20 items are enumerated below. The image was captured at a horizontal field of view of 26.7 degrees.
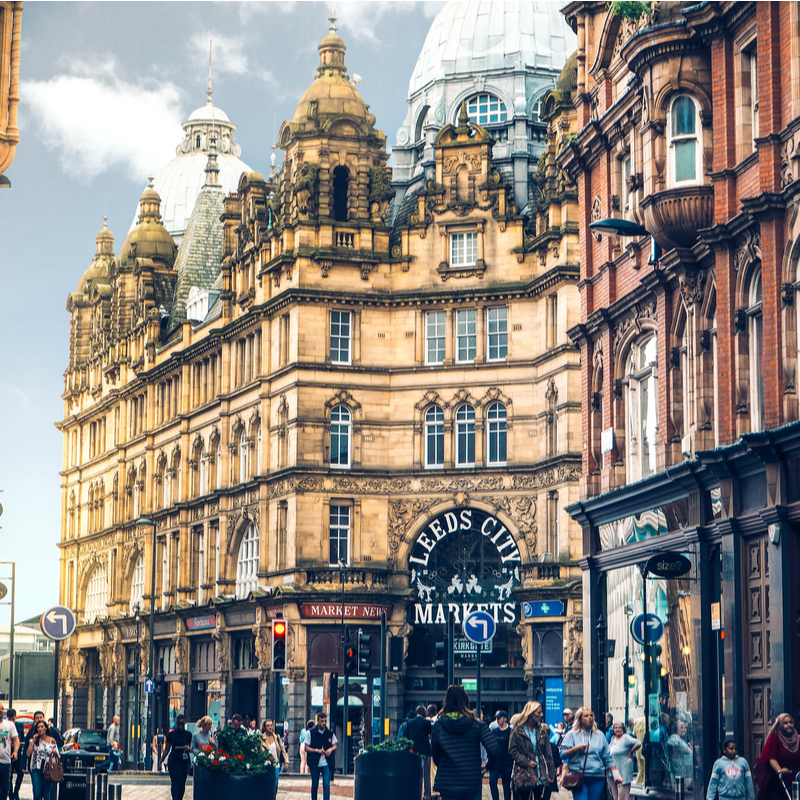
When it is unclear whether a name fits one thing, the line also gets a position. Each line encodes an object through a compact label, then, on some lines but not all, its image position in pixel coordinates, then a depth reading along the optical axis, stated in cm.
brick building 2681
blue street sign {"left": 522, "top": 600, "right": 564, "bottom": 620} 5869
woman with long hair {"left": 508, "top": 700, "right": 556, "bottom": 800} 2202
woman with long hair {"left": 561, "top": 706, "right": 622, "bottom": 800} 2352
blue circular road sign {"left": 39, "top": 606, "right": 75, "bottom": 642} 3222
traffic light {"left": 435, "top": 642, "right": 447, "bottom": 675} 3788
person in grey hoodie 2116
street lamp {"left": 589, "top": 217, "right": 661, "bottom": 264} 2973
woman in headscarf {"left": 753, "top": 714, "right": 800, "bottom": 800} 2030
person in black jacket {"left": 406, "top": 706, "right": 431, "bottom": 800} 2858
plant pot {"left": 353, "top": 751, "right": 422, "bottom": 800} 2364
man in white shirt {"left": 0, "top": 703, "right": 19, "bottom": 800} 2895
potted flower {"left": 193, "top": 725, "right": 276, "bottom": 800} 2102
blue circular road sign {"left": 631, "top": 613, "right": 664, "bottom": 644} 3123
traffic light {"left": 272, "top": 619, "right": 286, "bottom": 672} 4123
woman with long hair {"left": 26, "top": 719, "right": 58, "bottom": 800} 2802
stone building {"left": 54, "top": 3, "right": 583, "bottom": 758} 6038
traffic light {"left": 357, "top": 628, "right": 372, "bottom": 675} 4112
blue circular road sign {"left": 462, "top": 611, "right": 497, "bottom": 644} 3238
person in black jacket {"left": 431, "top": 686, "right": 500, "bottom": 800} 1927
